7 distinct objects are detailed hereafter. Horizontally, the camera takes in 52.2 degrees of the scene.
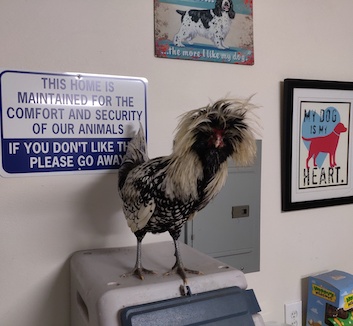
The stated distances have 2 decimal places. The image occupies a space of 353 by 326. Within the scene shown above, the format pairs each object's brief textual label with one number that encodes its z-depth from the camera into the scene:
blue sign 0.70
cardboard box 0.92
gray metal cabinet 0.87
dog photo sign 0.81
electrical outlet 0.99
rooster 0.54
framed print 0.97
